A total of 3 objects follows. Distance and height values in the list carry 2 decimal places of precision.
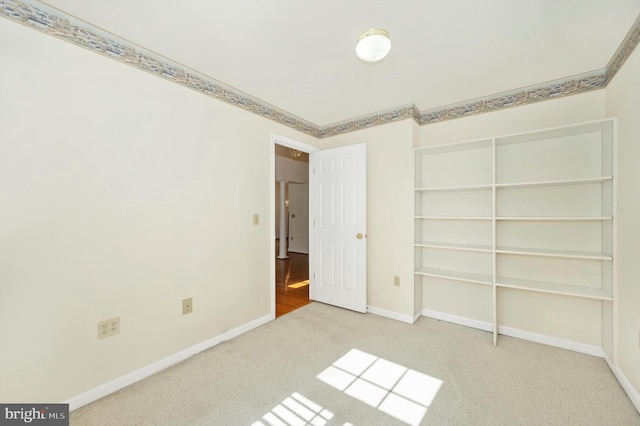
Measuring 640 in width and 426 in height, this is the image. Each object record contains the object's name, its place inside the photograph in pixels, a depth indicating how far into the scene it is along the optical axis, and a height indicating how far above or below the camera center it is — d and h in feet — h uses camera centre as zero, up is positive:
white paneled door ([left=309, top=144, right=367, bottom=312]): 10.48 -0.60
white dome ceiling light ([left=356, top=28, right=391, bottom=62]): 5.46 +3.53
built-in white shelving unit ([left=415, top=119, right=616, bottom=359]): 7.19 -0.07
